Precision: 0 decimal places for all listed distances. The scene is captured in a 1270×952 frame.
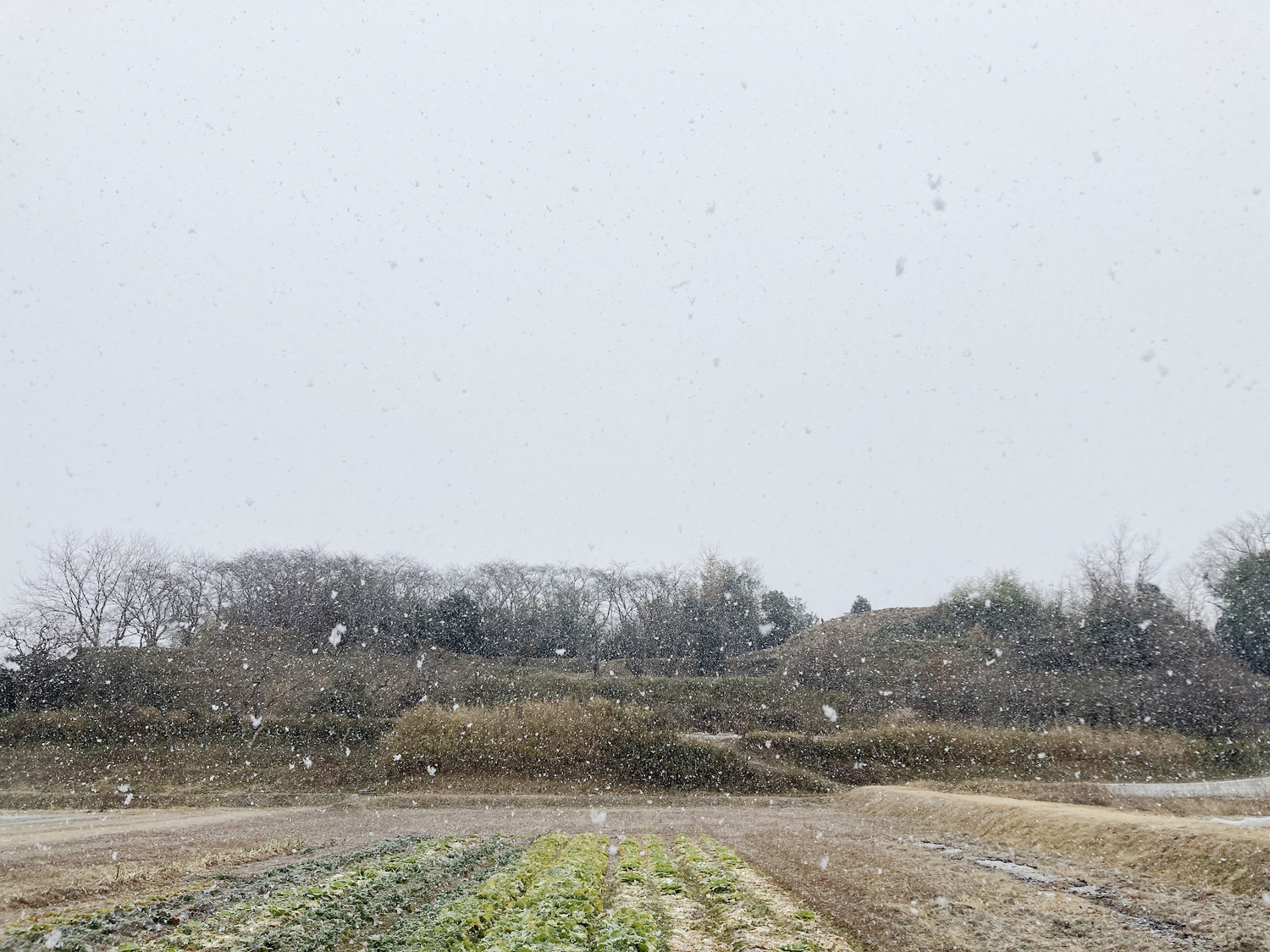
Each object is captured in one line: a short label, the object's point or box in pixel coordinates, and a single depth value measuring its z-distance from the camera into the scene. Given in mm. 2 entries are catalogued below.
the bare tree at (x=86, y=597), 50281
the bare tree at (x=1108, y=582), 52594
